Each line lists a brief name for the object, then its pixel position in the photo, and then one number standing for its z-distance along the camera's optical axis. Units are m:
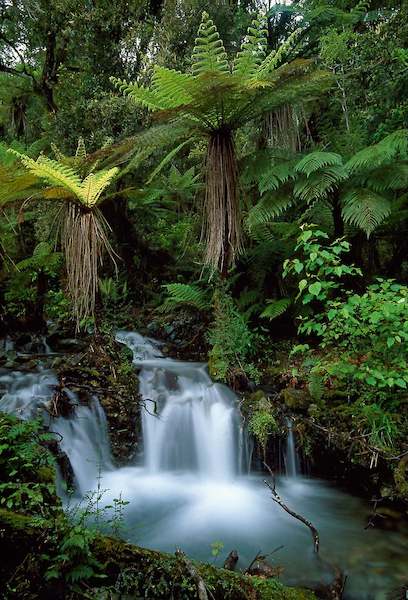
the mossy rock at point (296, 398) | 4.31
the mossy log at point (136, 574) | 1.96
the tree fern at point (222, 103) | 3.57
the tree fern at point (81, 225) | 3.99
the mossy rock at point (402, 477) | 3.39
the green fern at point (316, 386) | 4.25
